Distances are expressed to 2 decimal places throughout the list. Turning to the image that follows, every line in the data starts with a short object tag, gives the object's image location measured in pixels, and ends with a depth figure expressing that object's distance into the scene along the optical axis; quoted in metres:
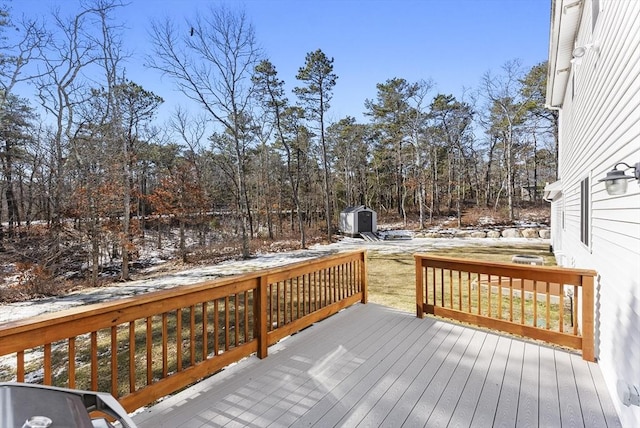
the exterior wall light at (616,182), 1.85
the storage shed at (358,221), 17.72
